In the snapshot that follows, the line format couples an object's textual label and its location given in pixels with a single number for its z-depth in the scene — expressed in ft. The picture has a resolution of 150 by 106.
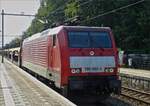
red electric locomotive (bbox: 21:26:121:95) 26.83
